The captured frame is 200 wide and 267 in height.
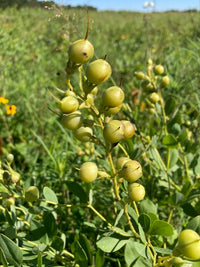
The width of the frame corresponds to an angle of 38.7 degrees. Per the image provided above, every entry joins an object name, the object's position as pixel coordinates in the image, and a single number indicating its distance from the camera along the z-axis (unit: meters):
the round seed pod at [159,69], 0.42
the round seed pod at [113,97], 0.21
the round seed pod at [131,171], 0.23
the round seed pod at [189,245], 0.19
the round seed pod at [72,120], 0.22
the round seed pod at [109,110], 0.22
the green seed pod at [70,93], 0.23
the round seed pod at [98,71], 0.20
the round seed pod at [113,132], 0.22
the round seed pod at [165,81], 0.42
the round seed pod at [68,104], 0.21
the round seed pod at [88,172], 0.23
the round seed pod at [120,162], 0.25
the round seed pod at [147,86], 0.43
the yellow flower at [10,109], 0.73
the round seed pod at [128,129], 0.23
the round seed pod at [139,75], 0.42
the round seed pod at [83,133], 0.24
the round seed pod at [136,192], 0.23
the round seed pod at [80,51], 0.20
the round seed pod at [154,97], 0.41
